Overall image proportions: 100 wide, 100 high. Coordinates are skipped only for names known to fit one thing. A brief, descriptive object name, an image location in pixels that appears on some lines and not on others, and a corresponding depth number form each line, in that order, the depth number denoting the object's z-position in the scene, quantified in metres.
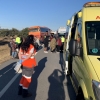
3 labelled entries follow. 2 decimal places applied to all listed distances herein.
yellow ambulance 1.81
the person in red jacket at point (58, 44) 9.99
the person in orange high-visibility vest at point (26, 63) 2.97
